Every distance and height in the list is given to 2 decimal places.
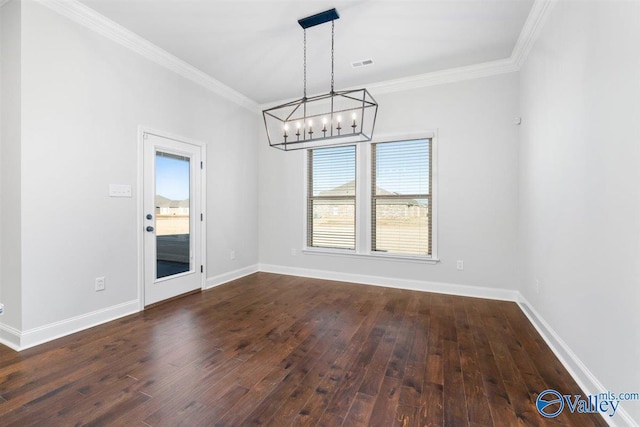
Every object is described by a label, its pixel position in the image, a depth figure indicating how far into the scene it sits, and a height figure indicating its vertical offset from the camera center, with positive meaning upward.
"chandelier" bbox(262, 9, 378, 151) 4.51 +1.61
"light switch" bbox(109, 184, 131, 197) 3.01 +0.23
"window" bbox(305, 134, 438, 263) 4.19 +0.21
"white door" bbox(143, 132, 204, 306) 3.40 -0.07
